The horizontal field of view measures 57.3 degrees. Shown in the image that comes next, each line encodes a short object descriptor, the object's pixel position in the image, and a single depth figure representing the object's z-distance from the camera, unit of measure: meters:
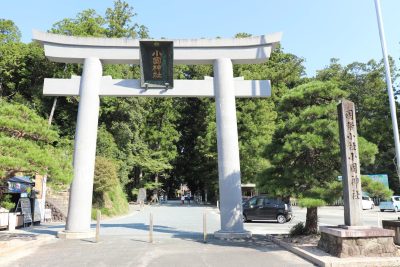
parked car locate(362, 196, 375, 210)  38.06
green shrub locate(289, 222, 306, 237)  12.71
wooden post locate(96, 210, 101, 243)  11.96
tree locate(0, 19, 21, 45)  38.58
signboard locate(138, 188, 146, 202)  38.59
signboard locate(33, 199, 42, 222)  18.50
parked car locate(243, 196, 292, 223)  22.31
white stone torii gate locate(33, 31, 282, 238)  13.48
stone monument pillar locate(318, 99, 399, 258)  8.43
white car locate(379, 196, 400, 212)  33.69
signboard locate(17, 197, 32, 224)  17.29
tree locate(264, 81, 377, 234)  10.88
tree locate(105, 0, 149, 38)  43.47
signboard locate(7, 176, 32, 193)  16.10
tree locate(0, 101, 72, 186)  9.11
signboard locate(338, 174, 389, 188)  35.11
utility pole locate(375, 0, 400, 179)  11.02
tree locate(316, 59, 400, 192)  41.28
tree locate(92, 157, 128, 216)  24.28
